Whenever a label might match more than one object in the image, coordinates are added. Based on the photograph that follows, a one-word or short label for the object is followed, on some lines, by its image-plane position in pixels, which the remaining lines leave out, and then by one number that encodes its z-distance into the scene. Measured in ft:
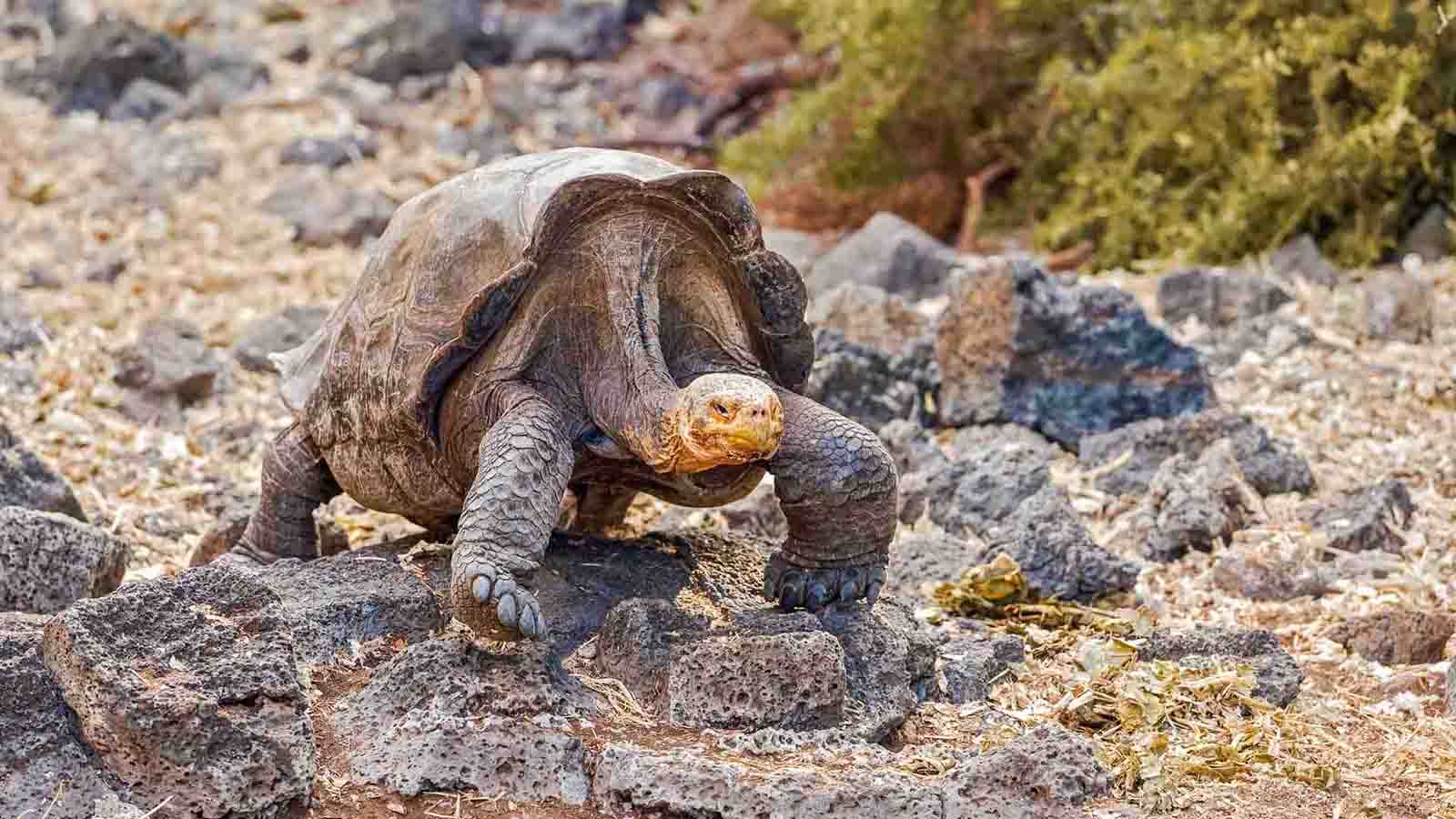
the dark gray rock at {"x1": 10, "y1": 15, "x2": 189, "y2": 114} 74.13
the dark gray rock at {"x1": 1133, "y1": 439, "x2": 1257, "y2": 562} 30.07
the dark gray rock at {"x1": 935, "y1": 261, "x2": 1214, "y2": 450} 36.76
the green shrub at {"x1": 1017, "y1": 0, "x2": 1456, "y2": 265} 48.34
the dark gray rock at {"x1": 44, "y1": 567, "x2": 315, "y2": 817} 16.93
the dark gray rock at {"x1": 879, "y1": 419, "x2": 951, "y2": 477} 34.01
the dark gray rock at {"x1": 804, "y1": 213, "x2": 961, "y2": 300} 48.65
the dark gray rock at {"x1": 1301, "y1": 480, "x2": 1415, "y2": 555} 29.40
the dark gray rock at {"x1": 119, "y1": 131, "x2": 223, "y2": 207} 61.41
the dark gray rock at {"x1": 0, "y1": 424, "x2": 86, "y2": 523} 28.73
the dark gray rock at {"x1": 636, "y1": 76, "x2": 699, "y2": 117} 79.51
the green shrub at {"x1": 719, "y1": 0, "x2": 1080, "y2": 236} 60.08
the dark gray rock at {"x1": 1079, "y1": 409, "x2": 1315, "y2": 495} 32.45
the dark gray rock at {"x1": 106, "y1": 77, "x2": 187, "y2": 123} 72.79
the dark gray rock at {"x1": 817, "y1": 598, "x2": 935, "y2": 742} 20.44
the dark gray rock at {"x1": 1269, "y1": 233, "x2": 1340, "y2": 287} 46.50
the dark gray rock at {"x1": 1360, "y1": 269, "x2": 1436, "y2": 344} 40.81
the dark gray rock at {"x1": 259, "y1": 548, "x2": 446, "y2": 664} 21.25
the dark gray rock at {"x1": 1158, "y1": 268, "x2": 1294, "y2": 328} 43.56
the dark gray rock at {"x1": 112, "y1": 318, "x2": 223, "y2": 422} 39.75
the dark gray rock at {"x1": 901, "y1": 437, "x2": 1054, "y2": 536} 30.53
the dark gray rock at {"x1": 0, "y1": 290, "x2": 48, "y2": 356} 42.47
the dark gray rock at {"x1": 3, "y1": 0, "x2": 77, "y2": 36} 85.35
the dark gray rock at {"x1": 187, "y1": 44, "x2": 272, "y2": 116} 74.59
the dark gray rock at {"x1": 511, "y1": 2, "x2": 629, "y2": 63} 86.63
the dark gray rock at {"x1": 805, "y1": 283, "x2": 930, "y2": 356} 39.93
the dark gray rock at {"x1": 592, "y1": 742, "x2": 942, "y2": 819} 17.28
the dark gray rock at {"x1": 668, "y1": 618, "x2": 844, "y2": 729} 19.45
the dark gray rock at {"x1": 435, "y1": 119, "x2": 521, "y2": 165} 70.95
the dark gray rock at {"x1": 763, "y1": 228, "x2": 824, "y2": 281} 52.49
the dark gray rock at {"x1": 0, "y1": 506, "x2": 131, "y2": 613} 24.14
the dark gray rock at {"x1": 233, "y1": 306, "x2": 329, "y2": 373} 43.04
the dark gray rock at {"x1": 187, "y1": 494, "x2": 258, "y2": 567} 29.45
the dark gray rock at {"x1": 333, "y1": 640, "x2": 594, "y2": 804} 18.10
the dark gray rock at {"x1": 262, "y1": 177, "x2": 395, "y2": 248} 57.57
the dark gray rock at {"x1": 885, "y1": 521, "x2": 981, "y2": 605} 27.25
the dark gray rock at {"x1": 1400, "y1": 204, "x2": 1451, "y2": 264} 47.62
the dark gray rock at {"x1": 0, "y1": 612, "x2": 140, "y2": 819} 16.89
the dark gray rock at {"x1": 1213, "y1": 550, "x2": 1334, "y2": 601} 27.89
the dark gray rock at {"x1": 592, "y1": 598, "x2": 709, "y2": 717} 20.39
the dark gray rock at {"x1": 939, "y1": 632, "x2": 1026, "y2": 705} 22.75
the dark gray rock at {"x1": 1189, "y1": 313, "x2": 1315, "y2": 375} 40.73
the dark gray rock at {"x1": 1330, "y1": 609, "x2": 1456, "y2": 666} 24.98
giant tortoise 20.52
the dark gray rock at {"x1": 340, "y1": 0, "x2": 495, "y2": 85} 81.30
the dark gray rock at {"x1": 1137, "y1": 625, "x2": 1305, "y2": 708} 22.39
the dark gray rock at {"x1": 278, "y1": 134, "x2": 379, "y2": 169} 67.15
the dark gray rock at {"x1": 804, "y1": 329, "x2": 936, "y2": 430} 36.60
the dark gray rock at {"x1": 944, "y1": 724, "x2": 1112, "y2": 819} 17.66
